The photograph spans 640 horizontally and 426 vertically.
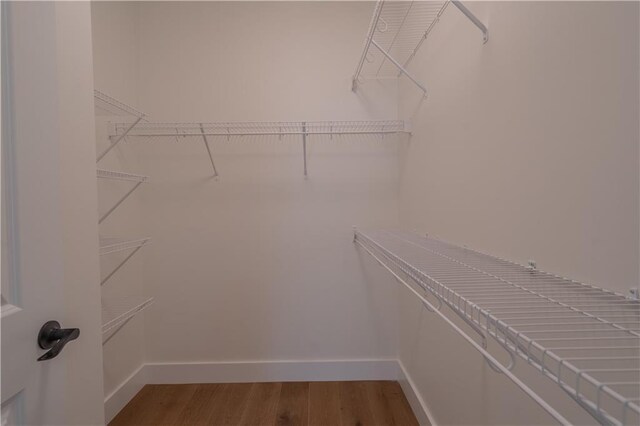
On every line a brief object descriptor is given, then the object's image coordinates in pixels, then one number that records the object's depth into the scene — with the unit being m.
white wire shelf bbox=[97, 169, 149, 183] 1.39
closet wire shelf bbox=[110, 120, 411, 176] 2.05
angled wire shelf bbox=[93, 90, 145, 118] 1.44
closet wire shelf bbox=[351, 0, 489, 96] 1.46
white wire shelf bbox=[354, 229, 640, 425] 0.46
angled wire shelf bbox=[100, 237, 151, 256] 1.47
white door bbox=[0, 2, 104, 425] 0.61
